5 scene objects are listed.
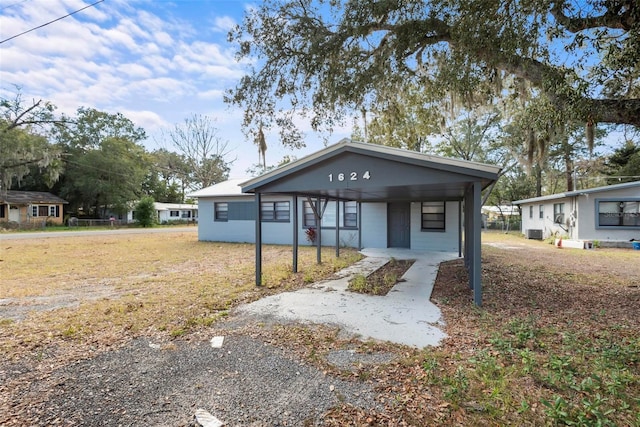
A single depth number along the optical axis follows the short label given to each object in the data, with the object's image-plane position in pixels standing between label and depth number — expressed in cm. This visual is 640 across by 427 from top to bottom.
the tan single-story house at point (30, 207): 2731
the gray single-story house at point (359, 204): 531
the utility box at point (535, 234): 1913
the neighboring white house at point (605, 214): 1420
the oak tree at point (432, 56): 481
